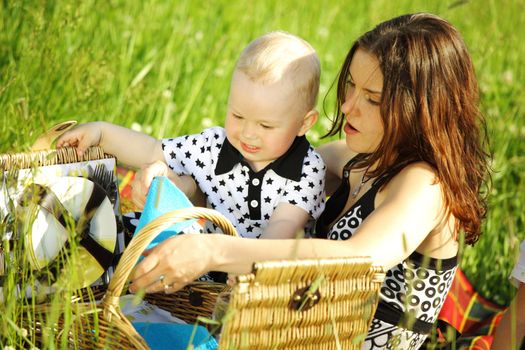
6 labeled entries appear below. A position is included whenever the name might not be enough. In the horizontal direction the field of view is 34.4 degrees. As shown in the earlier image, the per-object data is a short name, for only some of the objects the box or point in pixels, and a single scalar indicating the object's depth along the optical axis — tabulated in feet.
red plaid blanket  9.77
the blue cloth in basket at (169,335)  7.20
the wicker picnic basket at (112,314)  6.21
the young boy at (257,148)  8.18
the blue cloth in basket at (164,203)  7.46
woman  7.50
